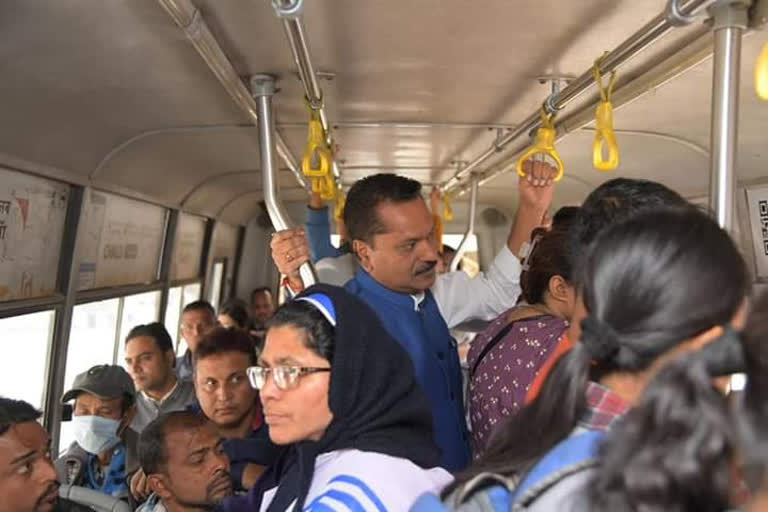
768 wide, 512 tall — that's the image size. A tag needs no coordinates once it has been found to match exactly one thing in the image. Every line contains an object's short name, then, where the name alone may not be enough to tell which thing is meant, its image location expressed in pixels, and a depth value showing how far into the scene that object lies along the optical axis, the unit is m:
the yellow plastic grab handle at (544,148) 2.38
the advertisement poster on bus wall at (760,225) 3.97
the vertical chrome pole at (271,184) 2.32
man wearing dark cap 3.02
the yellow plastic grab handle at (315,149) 2.48
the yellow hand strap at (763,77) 1.37
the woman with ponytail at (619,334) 0.90
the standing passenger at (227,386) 2.84
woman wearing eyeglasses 1.39
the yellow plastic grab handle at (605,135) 2.03
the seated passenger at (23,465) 2.02
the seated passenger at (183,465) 2.30
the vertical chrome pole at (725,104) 1.49
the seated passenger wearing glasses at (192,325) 5.21
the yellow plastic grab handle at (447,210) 5.70
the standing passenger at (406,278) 2.24
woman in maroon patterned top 1.85
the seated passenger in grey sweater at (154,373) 3.96
